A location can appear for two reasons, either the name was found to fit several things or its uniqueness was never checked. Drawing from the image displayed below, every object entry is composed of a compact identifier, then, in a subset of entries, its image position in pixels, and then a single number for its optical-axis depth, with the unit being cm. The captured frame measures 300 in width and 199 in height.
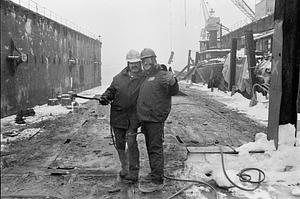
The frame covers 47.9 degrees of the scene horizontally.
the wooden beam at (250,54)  1455
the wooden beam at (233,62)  1884
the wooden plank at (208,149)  635
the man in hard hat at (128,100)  474
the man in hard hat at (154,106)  455
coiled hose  467
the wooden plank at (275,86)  616
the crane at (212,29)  5968
